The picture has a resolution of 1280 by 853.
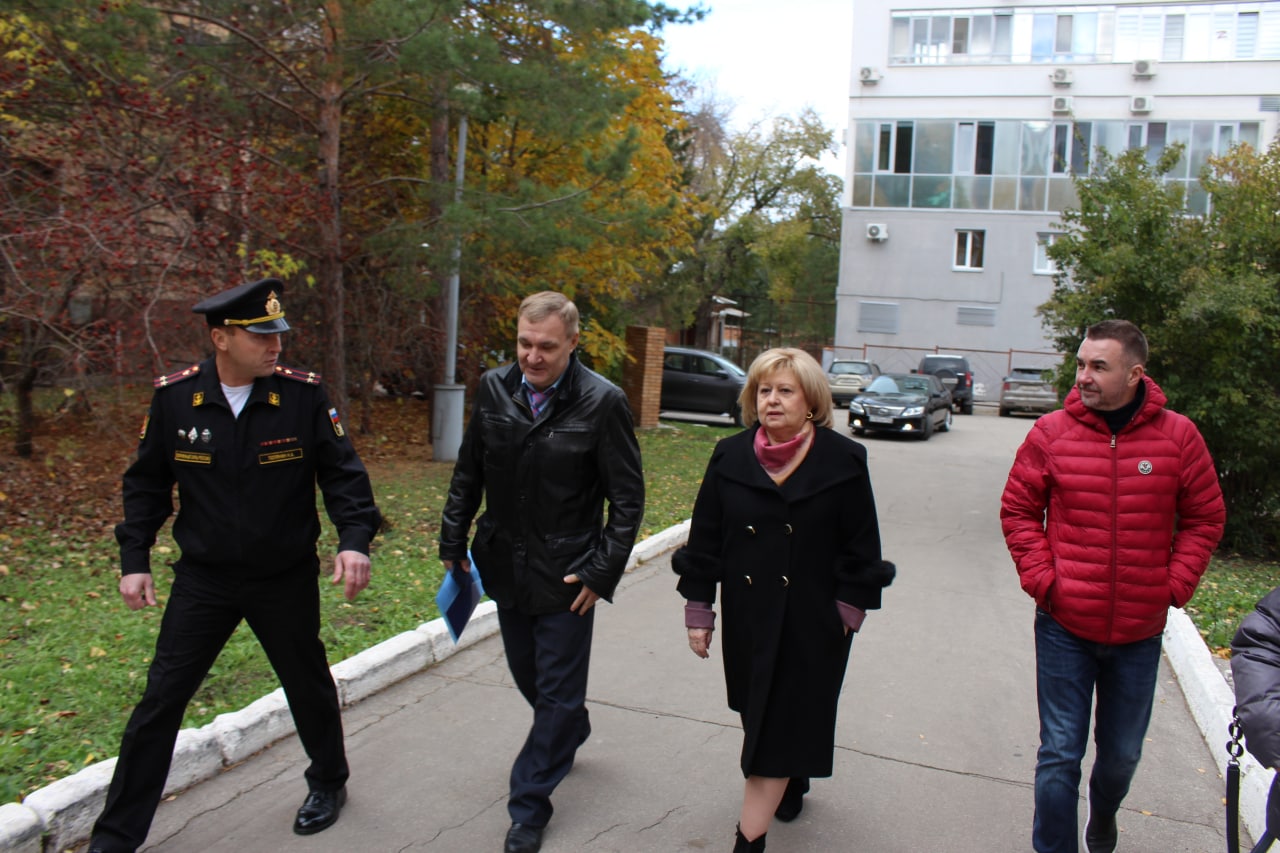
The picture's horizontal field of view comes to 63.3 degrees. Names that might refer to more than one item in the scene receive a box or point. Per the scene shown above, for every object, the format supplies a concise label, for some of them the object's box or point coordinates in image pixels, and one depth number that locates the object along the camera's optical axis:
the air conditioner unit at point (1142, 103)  34.34
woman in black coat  3.57
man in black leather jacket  3.89
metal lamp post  13.60
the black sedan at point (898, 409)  21.66
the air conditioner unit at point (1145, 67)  34.19
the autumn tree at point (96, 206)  7.88
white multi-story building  34.28
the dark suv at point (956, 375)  31.31
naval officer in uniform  3.57
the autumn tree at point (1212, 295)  9.34
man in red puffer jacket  3.49
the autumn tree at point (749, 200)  45.78
